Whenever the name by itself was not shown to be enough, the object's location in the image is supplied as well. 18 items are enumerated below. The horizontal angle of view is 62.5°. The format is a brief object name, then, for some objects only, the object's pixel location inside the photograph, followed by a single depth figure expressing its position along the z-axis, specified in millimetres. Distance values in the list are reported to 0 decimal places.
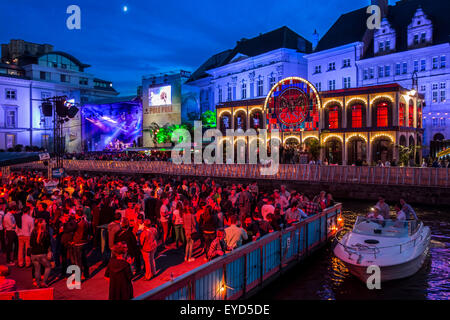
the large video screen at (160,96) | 57125
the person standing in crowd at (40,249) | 8703
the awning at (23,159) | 21495
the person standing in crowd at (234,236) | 9055
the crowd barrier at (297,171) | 23281
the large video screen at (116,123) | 62125
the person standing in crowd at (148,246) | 9029
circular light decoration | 37281
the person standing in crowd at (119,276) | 6508
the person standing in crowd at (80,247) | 9281
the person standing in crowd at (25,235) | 10117
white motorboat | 9906
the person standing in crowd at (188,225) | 10852
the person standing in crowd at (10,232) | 10734
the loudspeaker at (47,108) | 30031
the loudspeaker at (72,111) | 29984
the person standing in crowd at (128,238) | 8758
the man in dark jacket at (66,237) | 9359
